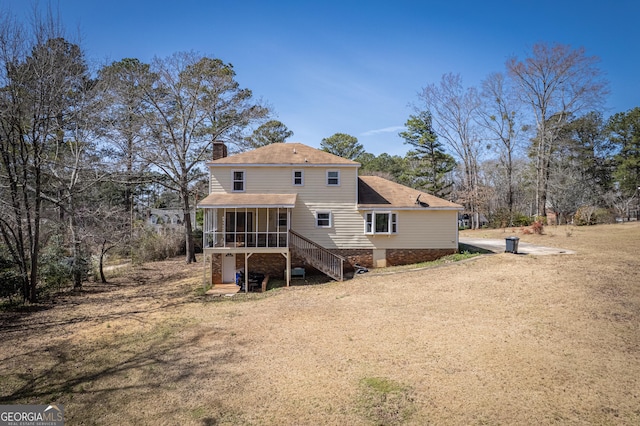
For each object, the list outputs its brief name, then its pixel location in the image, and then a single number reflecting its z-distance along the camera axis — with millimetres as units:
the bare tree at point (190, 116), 24359
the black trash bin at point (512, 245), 17109
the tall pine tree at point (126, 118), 21703
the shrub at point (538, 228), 24266
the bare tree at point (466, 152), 37906
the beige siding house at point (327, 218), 18953
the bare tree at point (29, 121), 13250
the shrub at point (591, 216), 28375
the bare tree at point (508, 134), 36969
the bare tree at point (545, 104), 33031
